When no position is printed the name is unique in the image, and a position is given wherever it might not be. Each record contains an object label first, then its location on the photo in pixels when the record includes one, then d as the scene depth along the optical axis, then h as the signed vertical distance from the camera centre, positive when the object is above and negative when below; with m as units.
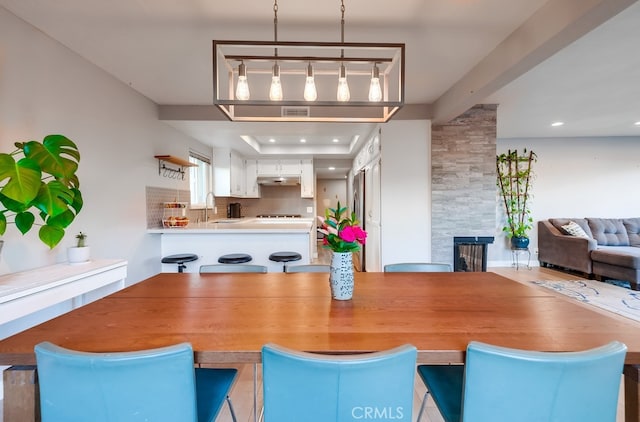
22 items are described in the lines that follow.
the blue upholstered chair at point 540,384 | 0.80 -0.50
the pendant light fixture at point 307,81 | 1.58 +0.86
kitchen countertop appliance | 6.19 +0.00
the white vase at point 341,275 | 1.35 -0.31
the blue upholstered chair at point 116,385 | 0.79 -0.49
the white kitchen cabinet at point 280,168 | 6.29 +0.90
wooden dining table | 0.94 -0.44
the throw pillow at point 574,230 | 4.86 -0.37
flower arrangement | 1.33 -0.11
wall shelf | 3.51 +0.58
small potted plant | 2.21 -0.31
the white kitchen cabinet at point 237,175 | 5.54 +0.69
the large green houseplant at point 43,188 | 1.46 +0.13
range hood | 6.27 +0.64
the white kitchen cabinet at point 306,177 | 6.29 +0.70
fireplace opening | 3.83 -0.59
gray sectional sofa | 4.07 -0.62
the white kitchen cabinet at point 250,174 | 6.31 +0.77
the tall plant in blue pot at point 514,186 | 5.40 +0.41
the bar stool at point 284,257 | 3.09 -0.50
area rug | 3.29 -1.13
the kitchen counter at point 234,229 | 3.23 -0.21
